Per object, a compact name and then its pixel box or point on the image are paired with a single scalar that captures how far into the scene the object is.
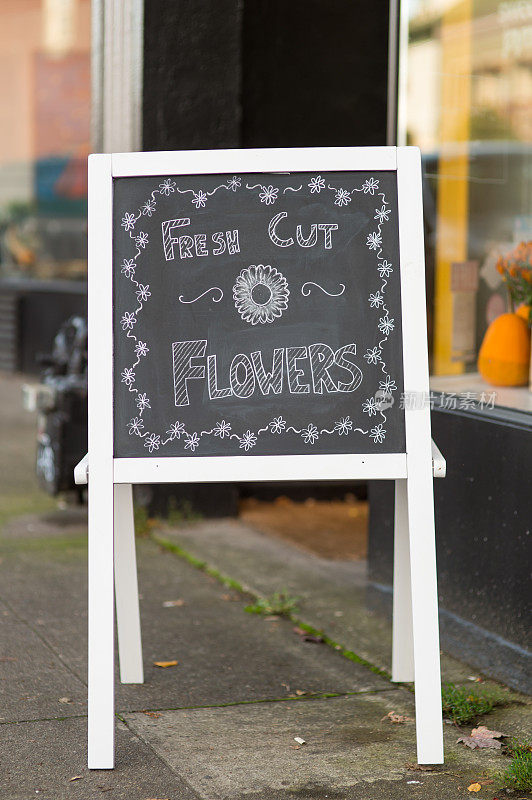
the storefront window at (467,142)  5.38
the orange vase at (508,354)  4.86
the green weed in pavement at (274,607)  5.04
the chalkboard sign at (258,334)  3.45
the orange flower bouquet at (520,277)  4.88
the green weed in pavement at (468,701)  3.87
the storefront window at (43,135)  12.09
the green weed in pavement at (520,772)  3.32
